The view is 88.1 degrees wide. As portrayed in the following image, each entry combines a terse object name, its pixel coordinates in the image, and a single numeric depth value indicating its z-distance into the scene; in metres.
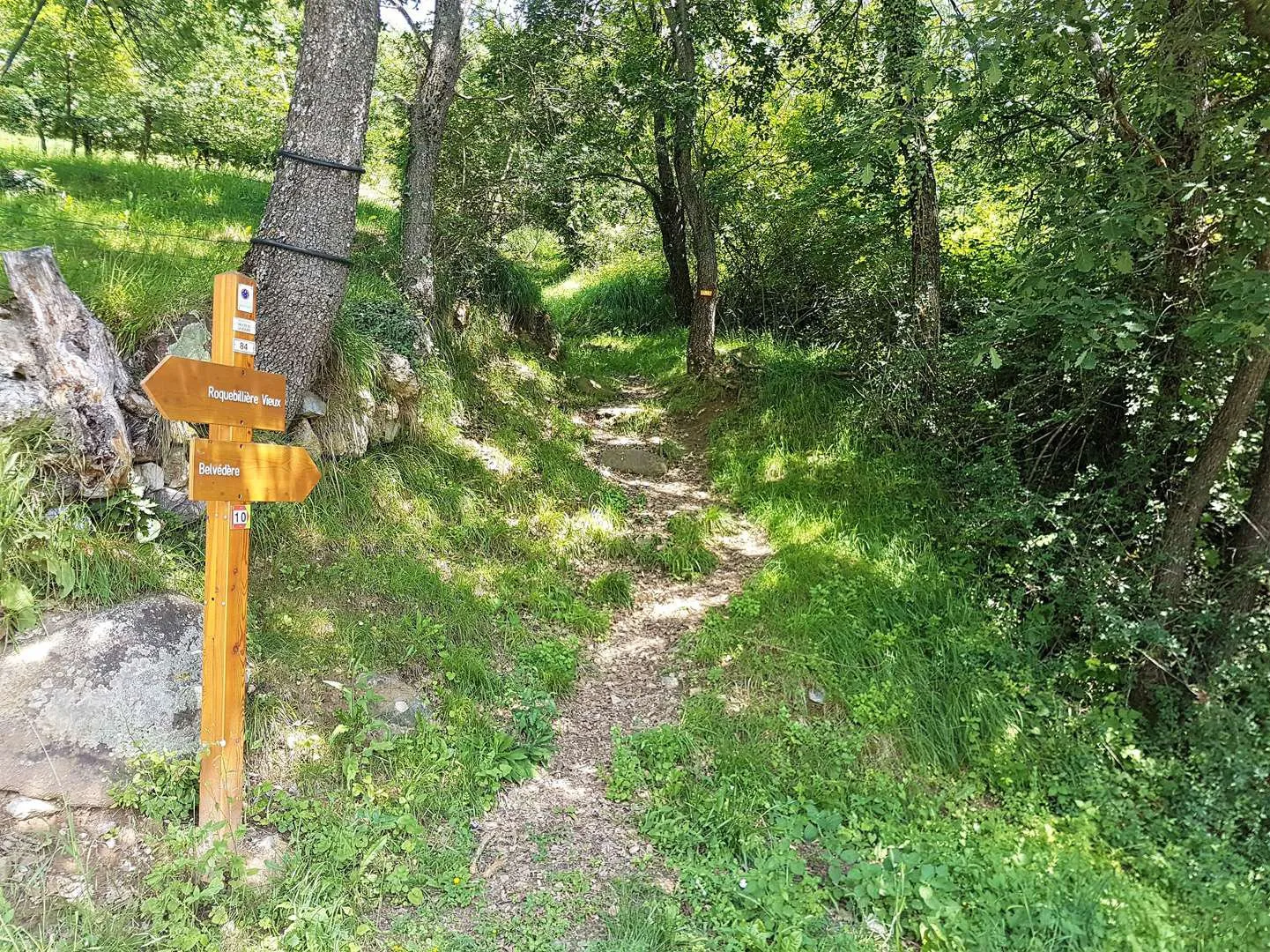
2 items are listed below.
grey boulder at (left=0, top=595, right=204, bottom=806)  2.74
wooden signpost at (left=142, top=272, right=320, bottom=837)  2.66
